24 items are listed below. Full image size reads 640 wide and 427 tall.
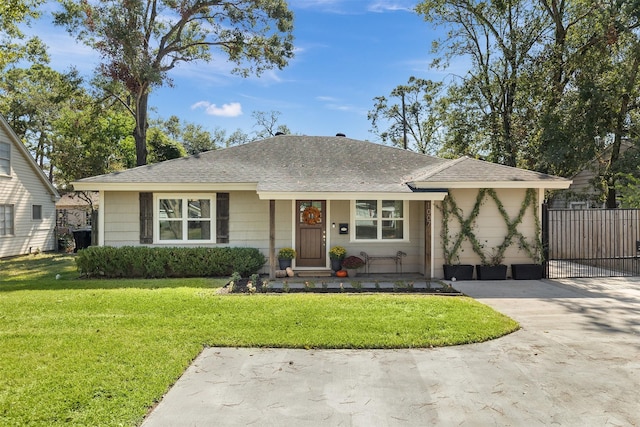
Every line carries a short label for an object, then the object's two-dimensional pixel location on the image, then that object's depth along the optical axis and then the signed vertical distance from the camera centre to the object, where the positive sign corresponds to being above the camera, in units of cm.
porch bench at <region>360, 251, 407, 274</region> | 1068 -98
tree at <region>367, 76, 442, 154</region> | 3219 +904
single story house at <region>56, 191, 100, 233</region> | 3167 +124
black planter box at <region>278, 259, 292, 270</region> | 1036 -111
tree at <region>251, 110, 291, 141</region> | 3600 +948
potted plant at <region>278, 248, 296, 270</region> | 1032 -92
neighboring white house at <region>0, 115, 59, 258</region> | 1602 +94
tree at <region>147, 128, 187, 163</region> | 1992 +395
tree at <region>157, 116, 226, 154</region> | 3960 +980
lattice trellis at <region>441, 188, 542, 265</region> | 991 -23
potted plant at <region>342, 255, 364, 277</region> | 1009 -111
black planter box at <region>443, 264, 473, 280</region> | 973 -125
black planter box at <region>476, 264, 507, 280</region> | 980 -129
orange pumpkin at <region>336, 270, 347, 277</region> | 1021 -138
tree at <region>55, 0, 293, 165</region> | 1515 +834
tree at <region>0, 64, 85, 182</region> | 2633 +847
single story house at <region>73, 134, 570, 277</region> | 985 +41
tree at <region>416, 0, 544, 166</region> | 1755 +862
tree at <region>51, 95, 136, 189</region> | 1902 +435
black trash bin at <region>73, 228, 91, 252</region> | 1772 -77
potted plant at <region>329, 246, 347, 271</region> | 1032 -92
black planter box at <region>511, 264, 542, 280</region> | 980 -126
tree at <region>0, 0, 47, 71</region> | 1216 +847
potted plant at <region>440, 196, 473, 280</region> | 988 -36
